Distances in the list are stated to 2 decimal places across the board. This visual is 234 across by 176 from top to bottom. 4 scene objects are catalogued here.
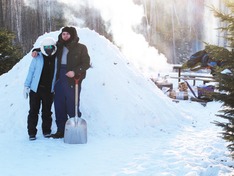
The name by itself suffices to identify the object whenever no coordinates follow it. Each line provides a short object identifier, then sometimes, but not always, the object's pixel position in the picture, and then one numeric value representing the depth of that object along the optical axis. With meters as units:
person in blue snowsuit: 5.36
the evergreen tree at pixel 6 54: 11.85
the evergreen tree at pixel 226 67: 3.73
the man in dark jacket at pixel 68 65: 5.44
